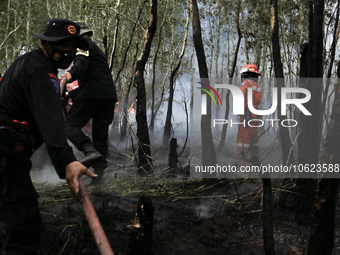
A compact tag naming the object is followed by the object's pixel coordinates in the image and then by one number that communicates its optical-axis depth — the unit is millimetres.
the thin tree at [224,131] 7226
